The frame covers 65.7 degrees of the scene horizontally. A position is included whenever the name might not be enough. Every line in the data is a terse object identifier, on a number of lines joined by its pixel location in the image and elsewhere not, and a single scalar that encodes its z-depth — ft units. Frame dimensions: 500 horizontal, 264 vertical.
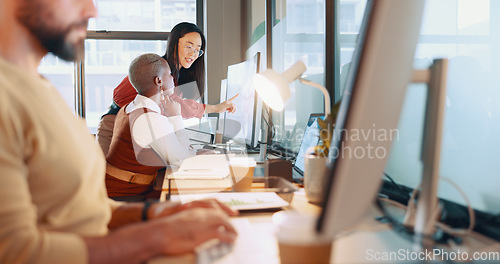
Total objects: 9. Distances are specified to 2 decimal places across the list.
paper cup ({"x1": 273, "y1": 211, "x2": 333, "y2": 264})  1.93
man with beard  1.92
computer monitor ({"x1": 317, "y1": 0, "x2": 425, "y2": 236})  1.62
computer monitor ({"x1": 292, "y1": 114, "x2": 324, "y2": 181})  5.01
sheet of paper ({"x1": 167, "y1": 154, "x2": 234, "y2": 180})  4.72
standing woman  7.74
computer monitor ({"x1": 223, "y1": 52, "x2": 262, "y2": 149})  5.67
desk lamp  3.12
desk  2.22
